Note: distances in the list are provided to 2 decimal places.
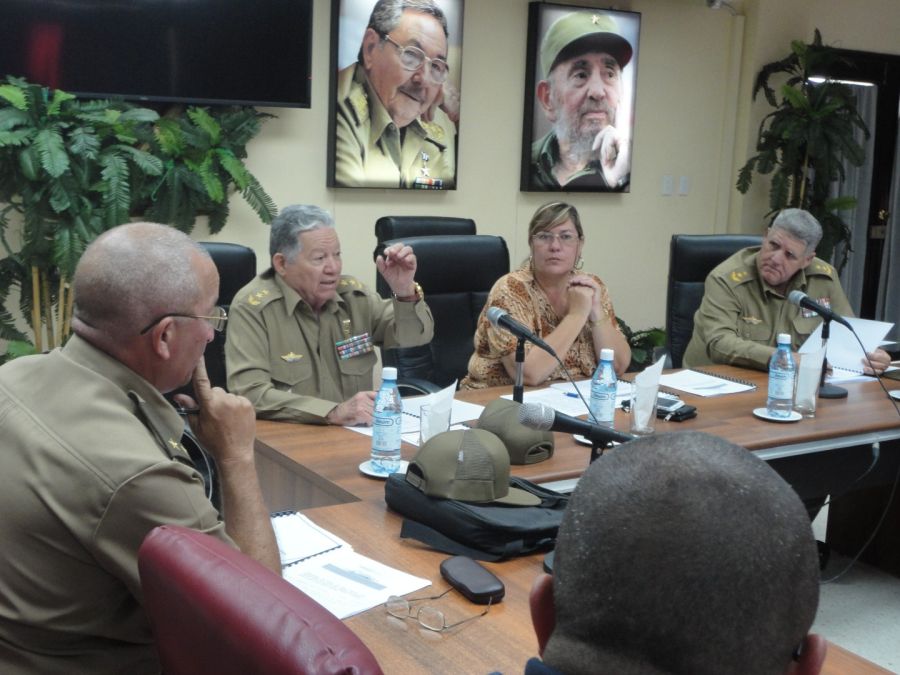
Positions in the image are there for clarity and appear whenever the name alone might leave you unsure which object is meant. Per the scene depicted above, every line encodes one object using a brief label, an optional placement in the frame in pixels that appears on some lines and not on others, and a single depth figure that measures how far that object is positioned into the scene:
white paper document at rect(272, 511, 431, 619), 1.60
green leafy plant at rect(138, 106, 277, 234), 4.05
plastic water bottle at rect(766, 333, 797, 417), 2.87
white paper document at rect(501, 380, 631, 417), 2.79
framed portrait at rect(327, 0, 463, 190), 4.70
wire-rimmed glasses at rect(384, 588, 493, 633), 1.52
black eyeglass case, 1.61
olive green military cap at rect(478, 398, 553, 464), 2.27
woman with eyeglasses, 3.22
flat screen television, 3.98
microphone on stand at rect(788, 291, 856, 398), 2.96
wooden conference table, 1.46
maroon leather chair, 0.85
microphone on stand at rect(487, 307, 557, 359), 2.32
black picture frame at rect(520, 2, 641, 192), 5.27
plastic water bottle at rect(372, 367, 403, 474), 2.20
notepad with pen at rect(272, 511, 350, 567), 1.77
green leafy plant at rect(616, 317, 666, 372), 5.30
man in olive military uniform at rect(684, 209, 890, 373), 3.68
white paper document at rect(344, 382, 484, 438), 2.51
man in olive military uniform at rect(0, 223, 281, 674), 1.33
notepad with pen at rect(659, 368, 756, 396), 3.20
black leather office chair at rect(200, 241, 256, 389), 3.13
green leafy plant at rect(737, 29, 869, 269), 5.59
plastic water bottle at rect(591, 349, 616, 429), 2.65
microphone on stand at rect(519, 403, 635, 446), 1.75
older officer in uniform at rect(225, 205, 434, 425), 2.83
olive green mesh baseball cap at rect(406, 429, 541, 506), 1.87
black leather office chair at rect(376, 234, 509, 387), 3.52
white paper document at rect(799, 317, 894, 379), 3.48
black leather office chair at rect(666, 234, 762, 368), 4.07
